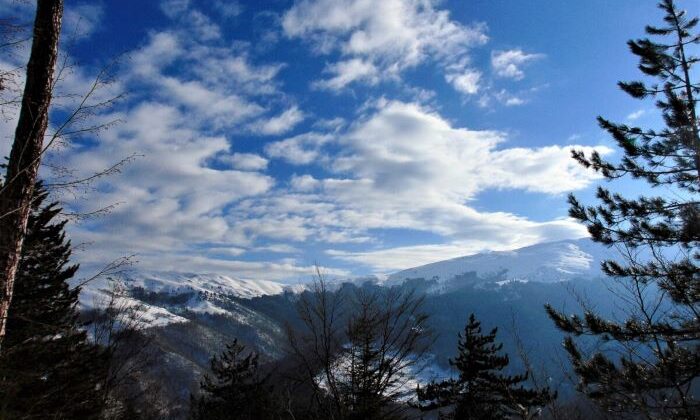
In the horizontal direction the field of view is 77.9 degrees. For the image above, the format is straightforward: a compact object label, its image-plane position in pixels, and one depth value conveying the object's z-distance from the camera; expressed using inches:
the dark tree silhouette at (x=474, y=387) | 772.0
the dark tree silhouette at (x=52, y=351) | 465.4
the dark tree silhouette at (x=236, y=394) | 877.8
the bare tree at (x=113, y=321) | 534.9
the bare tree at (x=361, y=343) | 331.6
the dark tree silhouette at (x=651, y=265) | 365.1
